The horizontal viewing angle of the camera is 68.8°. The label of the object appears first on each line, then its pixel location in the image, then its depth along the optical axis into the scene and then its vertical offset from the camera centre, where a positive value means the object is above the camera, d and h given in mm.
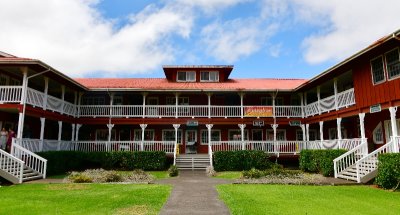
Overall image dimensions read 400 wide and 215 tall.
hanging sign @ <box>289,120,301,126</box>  23484 +1722
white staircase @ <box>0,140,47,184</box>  14164 -1150
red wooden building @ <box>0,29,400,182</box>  16141 +2556
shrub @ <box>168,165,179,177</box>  17766 -1693
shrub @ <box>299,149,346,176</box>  16906 -984
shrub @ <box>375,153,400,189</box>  12008 -1109
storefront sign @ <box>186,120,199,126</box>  23611 +1688
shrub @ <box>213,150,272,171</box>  20844 -1192
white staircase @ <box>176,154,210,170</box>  21469 -1340
